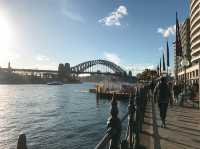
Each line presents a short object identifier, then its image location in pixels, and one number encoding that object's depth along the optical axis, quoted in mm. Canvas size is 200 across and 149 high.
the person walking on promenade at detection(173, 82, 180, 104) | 13194
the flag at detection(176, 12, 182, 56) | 13984
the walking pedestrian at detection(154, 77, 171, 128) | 6669
